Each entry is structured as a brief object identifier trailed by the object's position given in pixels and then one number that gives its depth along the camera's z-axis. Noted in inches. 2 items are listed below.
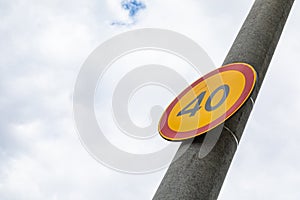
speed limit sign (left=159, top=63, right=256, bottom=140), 154.6
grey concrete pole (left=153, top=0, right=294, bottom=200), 141.3
